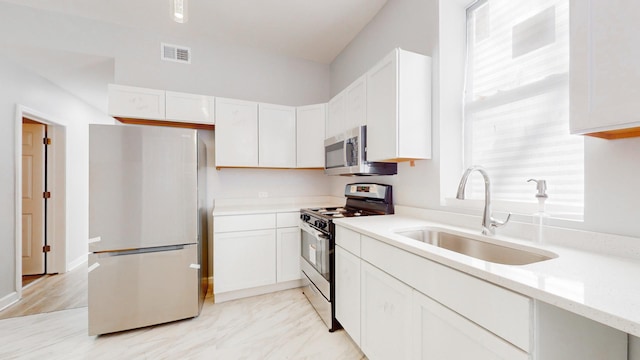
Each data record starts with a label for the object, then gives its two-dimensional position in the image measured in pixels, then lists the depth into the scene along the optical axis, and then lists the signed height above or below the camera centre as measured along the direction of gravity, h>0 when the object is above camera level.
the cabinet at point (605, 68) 0.78 +0.37
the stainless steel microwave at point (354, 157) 2.14 +0.21
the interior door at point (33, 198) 3.21 -0.23
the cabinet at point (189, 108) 2.53 +0.75
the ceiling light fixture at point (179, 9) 1.30 +0.90
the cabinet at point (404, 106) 1.77 +0.54
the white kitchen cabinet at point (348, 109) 2.17 +0.68
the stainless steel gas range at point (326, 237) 1.98 -0.50
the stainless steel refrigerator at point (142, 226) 1.96 -0.37
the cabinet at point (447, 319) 0.73 -0.51
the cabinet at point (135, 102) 2.38 +0.76
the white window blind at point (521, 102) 1.28 +0.47
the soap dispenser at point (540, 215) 1.14 -0.17
